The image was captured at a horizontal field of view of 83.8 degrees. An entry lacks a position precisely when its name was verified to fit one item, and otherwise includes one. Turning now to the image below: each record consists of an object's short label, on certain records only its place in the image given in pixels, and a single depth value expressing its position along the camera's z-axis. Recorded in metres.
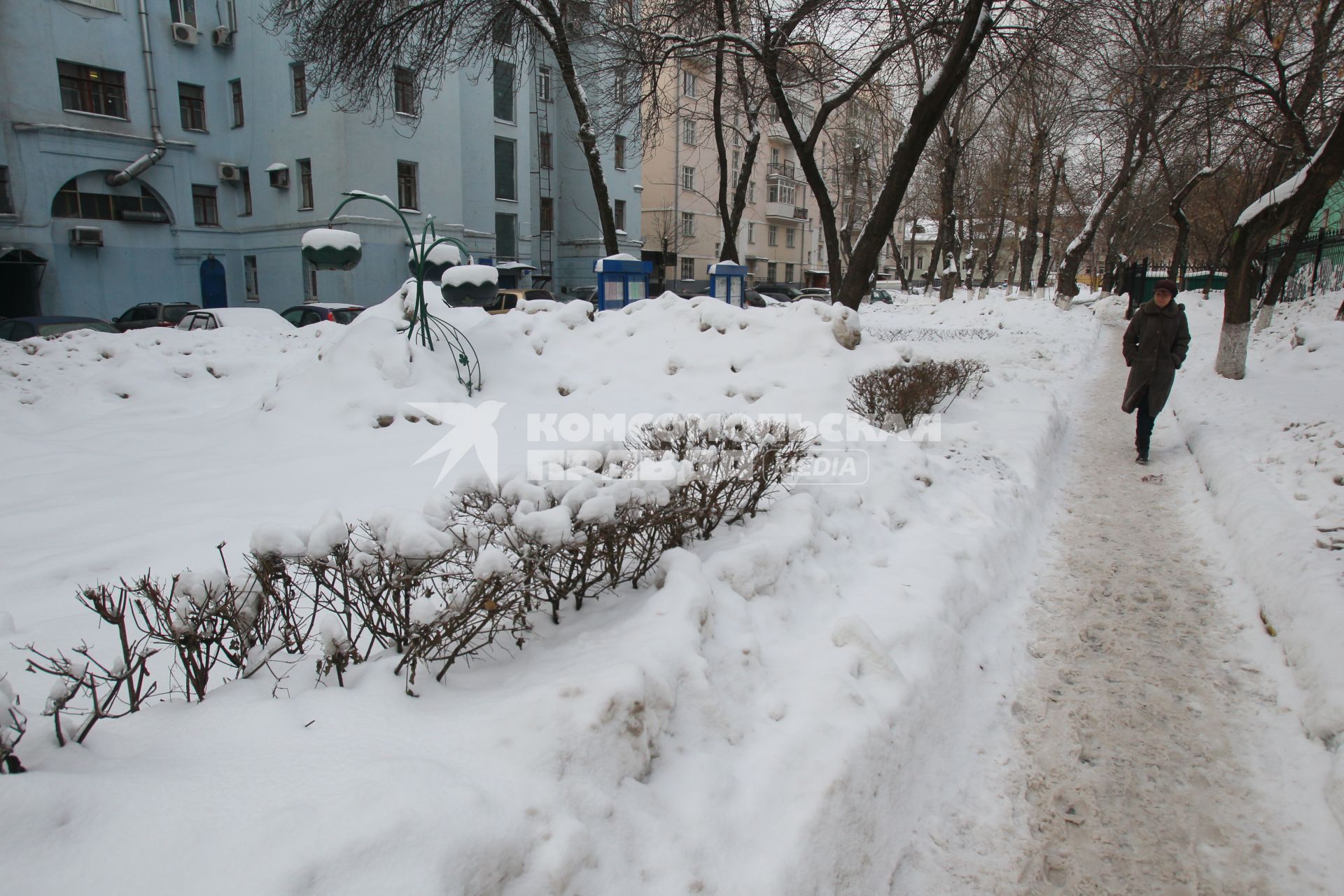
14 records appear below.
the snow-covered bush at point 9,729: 1.79
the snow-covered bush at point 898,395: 7.38
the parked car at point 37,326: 15.12
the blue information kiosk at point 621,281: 13.50
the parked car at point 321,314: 18.42
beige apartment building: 45.28
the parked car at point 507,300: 19.81
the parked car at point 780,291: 33.59
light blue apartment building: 23.95
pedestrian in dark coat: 7.50
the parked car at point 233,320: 17.23
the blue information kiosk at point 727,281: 15.31
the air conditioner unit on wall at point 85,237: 24.73
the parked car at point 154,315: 19.34
